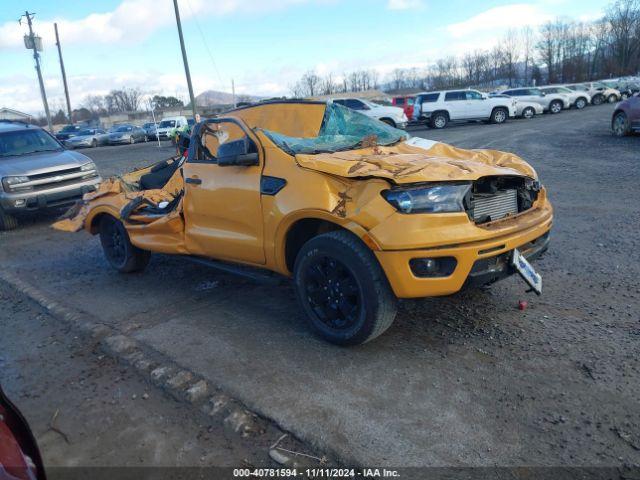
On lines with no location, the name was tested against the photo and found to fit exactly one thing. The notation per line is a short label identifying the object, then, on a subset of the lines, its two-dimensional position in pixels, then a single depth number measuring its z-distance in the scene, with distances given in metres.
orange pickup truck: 3.18
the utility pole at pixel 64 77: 46.81
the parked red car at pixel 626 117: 13.55
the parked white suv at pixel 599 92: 33.59
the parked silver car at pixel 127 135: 36.31
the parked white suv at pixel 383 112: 22.62
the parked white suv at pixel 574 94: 30.48
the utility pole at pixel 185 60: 22.73
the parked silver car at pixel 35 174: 8.70
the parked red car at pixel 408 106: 25.06
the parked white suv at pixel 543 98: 28.66
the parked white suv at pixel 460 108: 24.62
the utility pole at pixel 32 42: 40.06
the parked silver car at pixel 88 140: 35.66
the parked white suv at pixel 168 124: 34.81
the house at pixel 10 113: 75.07
